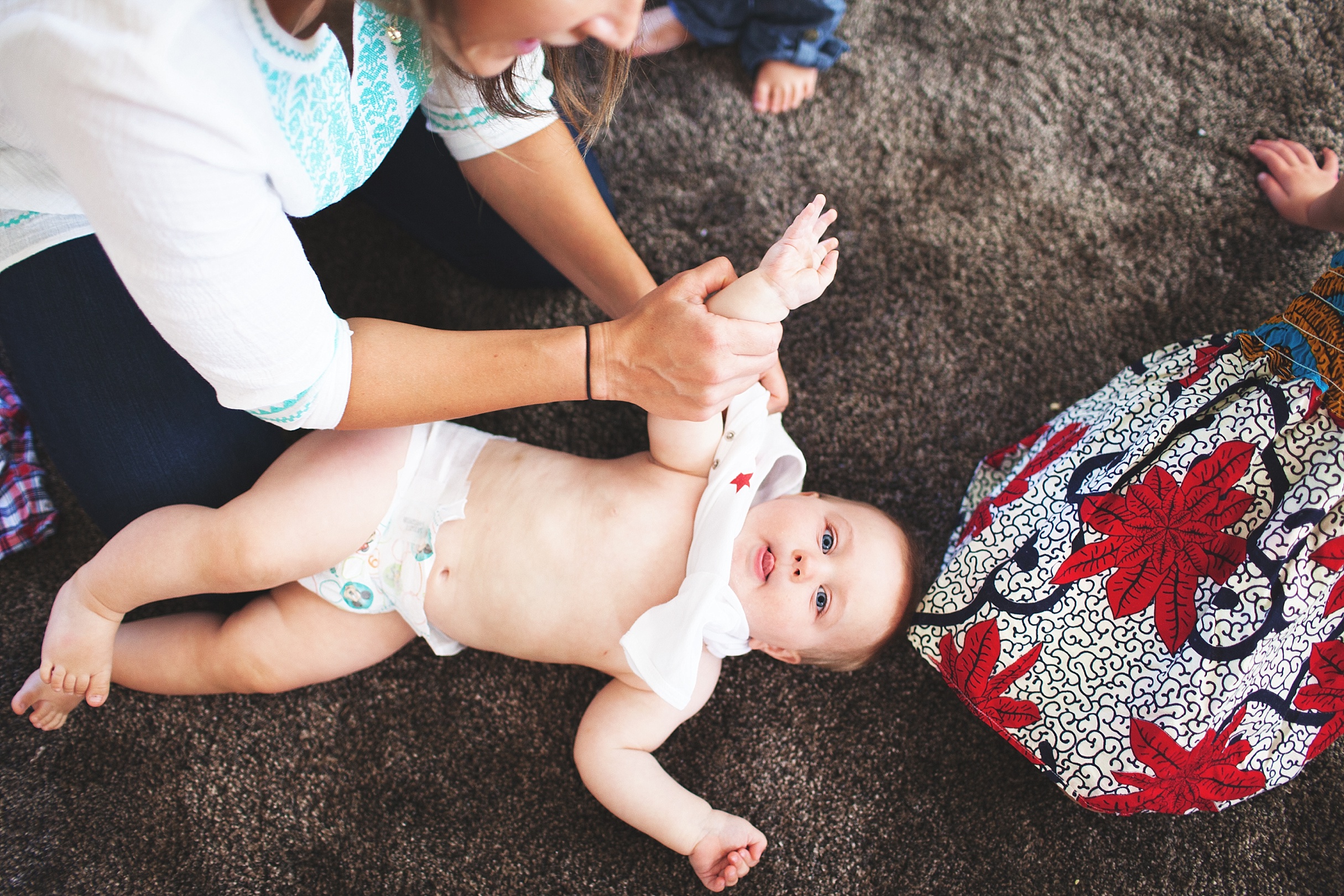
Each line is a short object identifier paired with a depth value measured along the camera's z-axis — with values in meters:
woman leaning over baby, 0.57
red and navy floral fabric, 0.91
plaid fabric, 1.15
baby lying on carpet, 0.96
